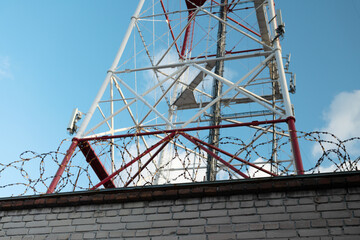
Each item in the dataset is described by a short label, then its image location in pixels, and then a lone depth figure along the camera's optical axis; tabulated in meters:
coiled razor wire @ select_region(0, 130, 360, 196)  4.50
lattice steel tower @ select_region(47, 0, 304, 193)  6.60
